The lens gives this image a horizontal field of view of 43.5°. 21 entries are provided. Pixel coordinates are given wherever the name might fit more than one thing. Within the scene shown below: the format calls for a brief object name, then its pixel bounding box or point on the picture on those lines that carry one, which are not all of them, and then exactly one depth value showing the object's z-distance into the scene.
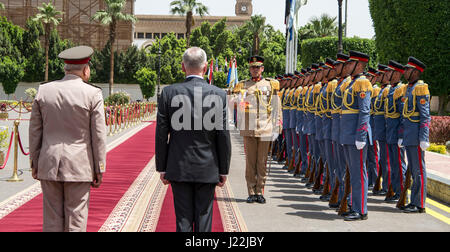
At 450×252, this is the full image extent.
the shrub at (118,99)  47.38
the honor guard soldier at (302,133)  12.23
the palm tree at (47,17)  66.88
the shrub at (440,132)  20.03
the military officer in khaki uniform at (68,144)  4.89
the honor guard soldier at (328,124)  9.08
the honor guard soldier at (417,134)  8.40
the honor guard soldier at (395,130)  9.28
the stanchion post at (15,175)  10.71
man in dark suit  4.75
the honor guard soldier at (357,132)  7.69
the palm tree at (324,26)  76.69
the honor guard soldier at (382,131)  9.84
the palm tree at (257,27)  83.75
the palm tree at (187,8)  66.56
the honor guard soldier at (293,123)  13.15
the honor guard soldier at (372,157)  10.23
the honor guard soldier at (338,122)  8.26
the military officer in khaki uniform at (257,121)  9.04
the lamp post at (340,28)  33.71
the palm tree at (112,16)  58.22
